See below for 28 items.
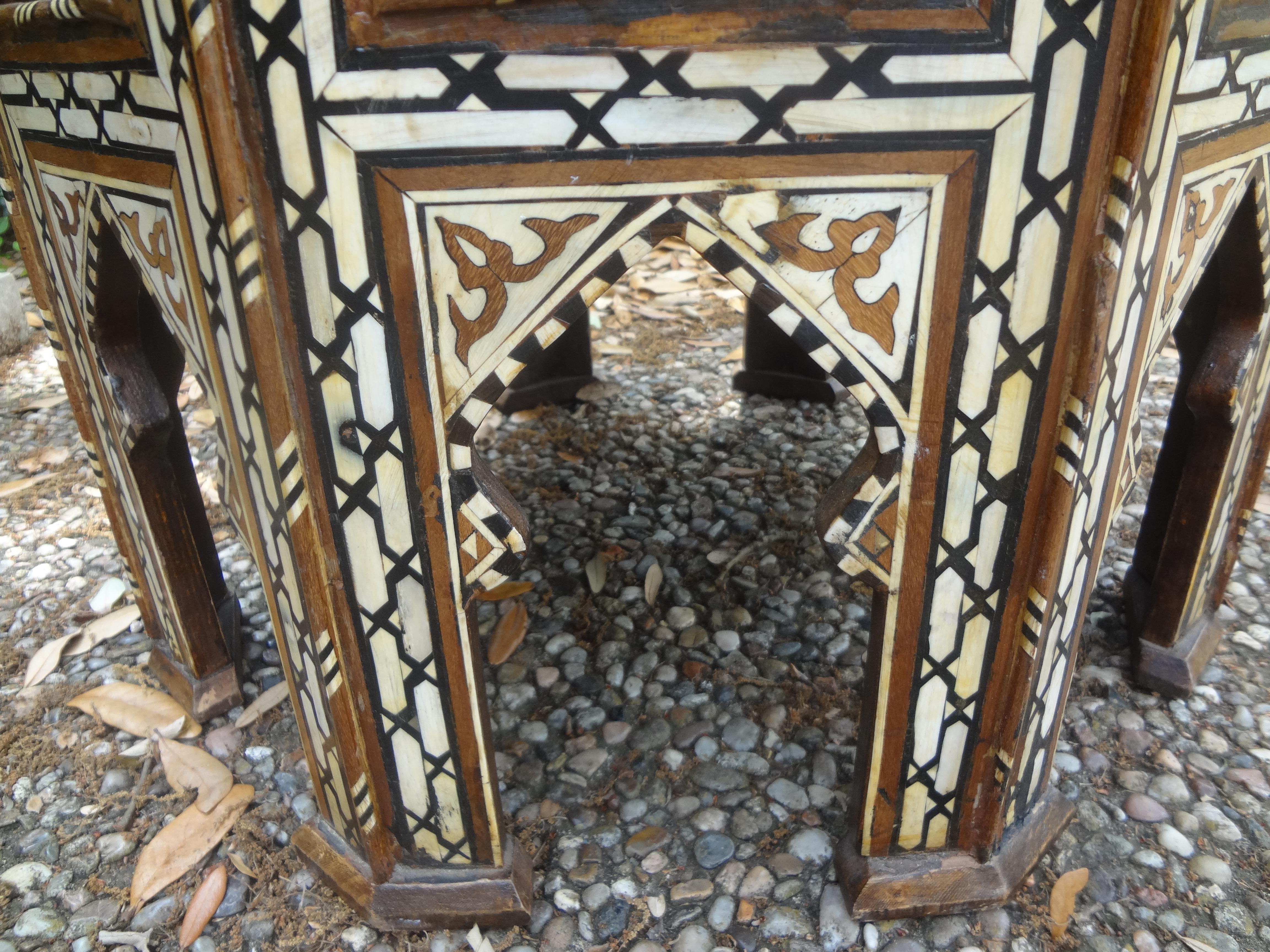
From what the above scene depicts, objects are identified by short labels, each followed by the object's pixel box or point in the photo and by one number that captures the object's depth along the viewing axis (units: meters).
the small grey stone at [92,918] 0.29
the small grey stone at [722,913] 0.29
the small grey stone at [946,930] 0.28
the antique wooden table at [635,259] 0.19
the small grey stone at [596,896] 0.29
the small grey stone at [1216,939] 0.28
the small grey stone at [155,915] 0.30
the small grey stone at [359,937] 0.28
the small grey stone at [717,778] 0.34
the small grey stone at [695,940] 0.28
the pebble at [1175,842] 0.31
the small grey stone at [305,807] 0.33
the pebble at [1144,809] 0.32
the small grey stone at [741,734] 0.35
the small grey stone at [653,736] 0.35
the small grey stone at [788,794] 0.33
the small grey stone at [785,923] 0.28
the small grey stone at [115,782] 0.35
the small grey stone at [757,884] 0.30
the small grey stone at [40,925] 0.29
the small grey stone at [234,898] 0.30
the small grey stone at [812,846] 0.31
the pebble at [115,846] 0.32
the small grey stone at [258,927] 0.29
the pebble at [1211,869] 0.30
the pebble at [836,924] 0.28
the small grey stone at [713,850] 0.31
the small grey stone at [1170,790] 0.33
